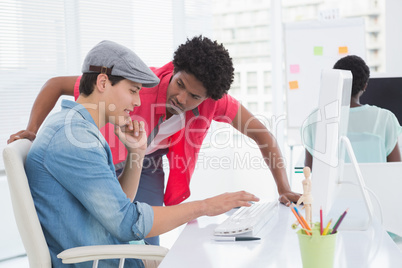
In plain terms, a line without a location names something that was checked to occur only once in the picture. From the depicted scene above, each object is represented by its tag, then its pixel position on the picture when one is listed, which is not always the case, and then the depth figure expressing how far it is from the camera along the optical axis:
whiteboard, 3.71
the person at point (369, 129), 2.07
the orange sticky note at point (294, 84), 3.75
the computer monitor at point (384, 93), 2.71
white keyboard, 1.15
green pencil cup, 0.82
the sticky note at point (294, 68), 3.75
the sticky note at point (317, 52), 3.72
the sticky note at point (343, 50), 3.71
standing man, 1.66
